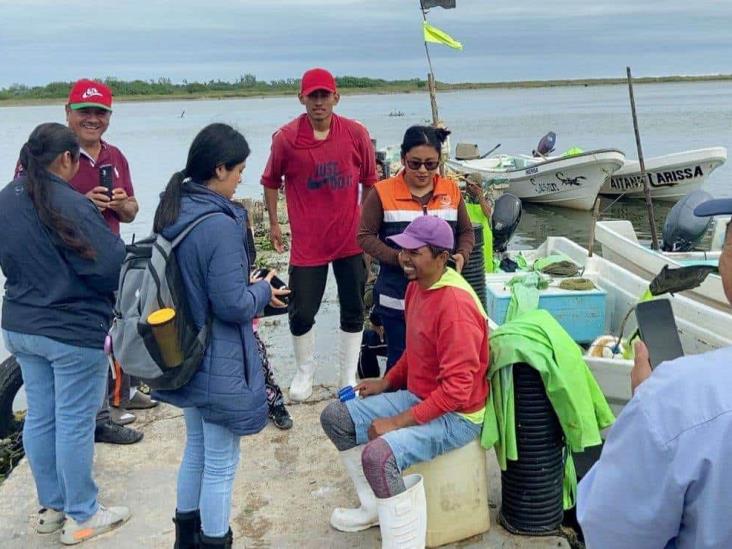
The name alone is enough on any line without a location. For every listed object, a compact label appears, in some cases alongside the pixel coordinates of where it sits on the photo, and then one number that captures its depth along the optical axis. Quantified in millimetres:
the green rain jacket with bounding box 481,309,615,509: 2959
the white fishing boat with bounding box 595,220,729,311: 6016
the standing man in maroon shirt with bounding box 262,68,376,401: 4191
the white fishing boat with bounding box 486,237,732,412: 4441
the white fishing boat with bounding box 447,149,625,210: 16500
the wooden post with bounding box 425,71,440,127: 8062
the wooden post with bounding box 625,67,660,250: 9305
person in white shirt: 1054
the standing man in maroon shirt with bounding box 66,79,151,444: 3516
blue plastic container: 5410
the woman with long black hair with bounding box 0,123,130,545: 2768
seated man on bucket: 2766
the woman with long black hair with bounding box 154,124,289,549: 2504
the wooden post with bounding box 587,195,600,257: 6641
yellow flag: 8648
